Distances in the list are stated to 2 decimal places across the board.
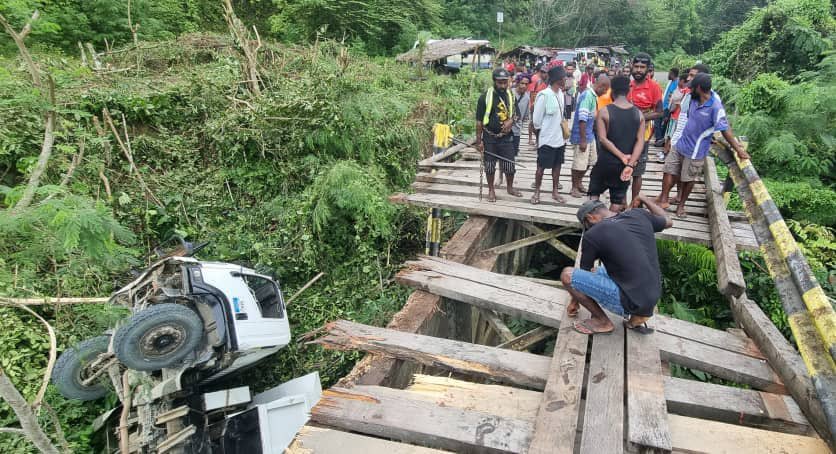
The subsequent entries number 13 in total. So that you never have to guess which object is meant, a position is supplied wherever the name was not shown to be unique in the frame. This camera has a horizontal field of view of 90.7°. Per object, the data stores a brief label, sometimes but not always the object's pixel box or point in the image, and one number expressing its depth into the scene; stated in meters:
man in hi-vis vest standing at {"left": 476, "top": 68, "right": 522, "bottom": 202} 5.59
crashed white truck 4.64
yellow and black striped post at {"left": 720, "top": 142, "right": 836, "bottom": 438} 2.51
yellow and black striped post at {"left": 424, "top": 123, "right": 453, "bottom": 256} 5.84
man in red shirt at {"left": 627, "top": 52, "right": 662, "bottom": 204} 6.84
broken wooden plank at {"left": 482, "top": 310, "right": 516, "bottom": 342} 4.43
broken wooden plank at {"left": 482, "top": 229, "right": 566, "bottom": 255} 5.70
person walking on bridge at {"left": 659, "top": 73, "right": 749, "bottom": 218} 4.57
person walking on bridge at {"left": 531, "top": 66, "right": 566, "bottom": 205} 5.57
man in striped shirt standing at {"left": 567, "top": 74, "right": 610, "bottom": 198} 5.61
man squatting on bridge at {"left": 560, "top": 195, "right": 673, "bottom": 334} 3.11
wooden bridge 2.48
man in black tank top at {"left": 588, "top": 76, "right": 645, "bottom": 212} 4.54
